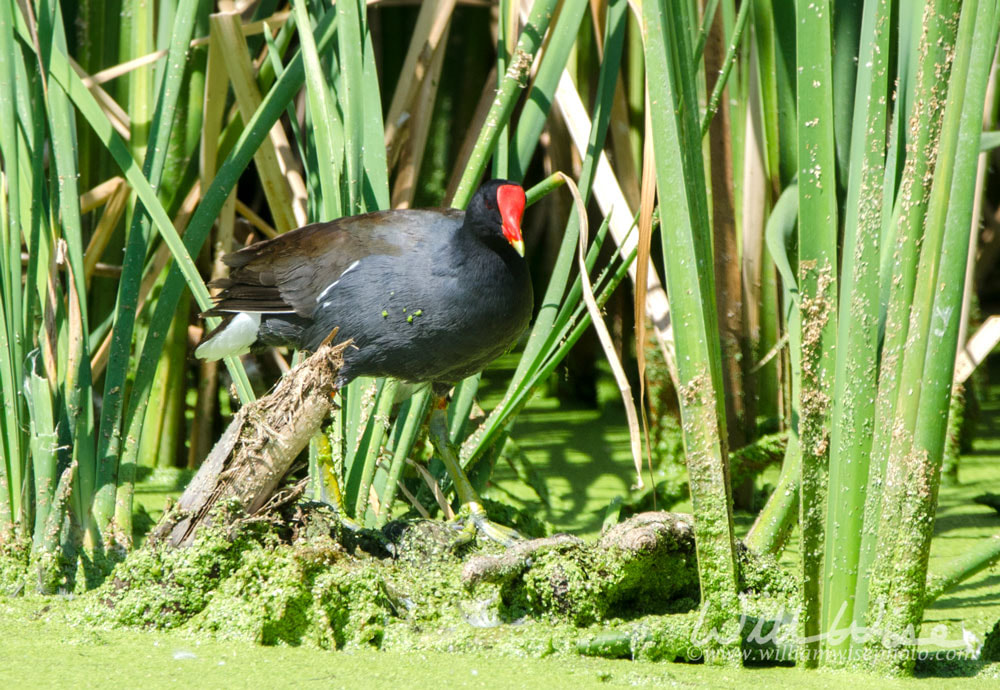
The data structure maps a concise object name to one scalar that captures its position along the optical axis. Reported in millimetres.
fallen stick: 10600
